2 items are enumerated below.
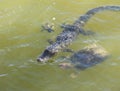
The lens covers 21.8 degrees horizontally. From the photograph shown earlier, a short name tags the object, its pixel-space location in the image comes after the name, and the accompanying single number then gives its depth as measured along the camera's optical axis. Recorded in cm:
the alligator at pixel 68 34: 826
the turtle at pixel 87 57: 787
